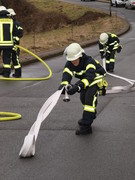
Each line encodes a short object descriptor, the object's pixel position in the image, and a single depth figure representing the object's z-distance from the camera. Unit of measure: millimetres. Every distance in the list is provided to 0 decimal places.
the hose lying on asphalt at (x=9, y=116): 8031
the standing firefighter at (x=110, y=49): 13727
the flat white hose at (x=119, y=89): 10688
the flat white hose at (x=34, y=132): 6035
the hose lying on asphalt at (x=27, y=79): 12664
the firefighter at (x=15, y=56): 12836
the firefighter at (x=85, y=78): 6816
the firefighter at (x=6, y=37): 12539
